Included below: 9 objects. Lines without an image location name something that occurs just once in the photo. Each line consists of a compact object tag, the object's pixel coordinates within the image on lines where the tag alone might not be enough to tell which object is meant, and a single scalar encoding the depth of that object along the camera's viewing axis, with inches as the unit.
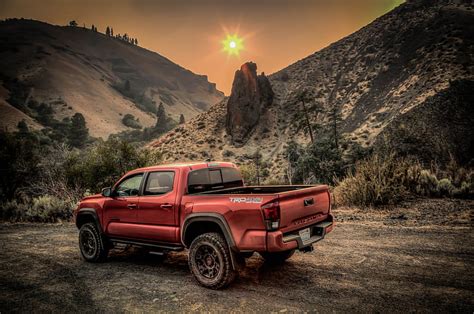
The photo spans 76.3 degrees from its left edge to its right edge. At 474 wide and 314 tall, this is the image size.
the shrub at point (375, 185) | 361.7
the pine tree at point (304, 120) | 1200.2
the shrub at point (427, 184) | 383.9
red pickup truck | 149.5
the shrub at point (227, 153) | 1507.3
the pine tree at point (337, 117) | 1292.9
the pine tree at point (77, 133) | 2485.2
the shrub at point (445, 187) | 376.8
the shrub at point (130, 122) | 3681.1
